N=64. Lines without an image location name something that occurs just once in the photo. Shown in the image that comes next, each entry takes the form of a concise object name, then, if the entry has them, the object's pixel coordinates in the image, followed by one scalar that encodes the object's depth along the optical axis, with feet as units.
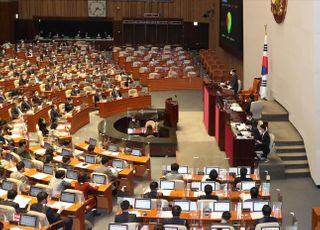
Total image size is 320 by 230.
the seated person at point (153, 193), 47.14
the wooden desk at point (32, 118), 77.63
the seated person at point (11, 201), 43.64
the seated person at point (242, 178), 50.38
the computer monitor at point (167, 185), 50.16
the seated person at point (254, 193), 45.42
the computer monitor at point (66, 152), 59.71
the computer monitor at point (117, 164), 56.70
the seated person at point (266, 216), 40.43
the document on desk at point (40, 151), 61.11
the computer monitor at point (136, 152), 61.52
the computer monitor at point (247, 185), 49.55
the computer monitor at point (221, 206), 43.78
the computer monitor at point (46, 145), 62.75
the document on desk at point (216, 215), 43.04
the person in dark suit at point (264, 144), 62.18
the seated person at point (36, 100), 82.19
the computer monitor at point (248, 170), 54.65
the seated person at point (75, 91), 89.36
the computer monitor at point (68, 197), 46.24
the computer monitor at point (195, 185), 49.93
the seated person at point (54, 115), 75.09
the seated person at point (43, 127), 67.36
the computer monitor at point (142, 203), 44.73
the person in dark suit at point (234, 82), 90.33
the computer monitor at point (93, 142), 63.26
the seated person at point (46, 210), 41.19
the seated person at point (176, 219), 40.50
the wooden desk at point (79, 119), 77.28
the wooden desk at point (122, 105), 86.94
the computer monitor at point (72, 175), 52.60
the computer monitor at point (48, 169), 54.24
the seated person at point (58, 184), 48.32
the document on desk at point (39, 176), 53.26
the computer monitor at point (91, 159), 57.98
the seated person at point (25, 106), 79.61
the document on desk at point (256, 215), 43.04
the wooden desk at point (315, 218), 42.47
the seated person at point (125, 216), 41.47
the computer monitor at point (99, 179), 51.29
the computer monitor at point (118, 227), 38.47
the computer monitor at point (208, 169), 55.16
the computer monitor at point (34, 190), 47.39
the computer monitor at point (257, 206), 44.14
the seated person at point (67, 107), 80.23
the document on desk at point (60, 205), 45.32
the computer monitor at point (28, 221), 40.29
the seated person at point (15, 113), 76.69
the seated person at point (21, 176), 49.24
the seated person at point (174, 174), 52.21
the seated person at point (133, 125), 75.41
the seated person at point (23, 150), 60.95
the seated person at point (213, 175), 50.62
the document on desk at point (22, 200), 45.21
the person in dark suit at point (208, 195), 45.88
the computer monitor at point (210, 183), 49.44
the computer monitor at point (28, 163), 56.08
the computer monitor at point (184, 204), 44.42
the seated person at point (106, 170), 53.21
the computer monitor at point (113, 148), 62.80
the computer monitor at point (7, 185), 48.69
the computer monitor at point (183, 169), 55.17
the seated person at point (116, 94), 89.61
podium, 79.30
